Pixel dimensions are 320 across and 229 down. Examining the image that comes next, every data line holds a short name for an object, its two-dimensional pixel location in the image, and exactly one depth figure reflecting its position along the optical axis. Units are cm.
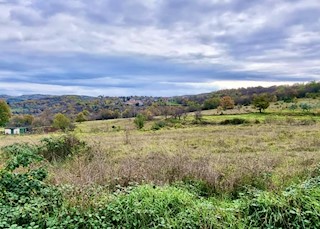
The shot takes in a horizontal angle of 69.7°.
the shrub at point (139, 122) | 2898
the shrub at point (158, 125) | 2770
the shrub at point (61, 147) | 787
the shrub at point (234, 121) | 2802
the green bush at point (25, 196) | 294
